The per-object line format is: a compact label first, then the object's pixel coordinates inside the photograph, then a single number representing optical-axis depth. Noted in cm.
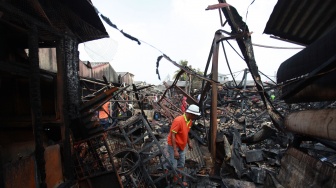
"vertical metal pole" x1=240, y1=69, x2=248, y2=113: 1659
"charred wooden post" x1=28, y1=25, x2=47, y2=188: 300
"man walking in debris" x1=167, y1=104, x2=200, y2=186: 531
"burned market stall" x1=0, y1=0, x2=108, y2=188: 300
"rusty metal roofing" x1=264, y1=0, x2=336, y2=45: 351
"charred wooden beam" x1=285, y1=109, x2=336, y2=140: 182
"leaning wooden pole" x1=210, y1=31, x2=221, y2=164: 627
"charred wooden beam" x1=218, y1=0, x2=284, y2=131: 550
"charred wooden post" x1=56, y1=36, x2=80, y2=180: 379
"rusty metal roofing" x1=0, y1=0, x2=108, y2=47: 295
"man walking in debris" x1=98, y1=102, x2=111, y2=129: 1153
